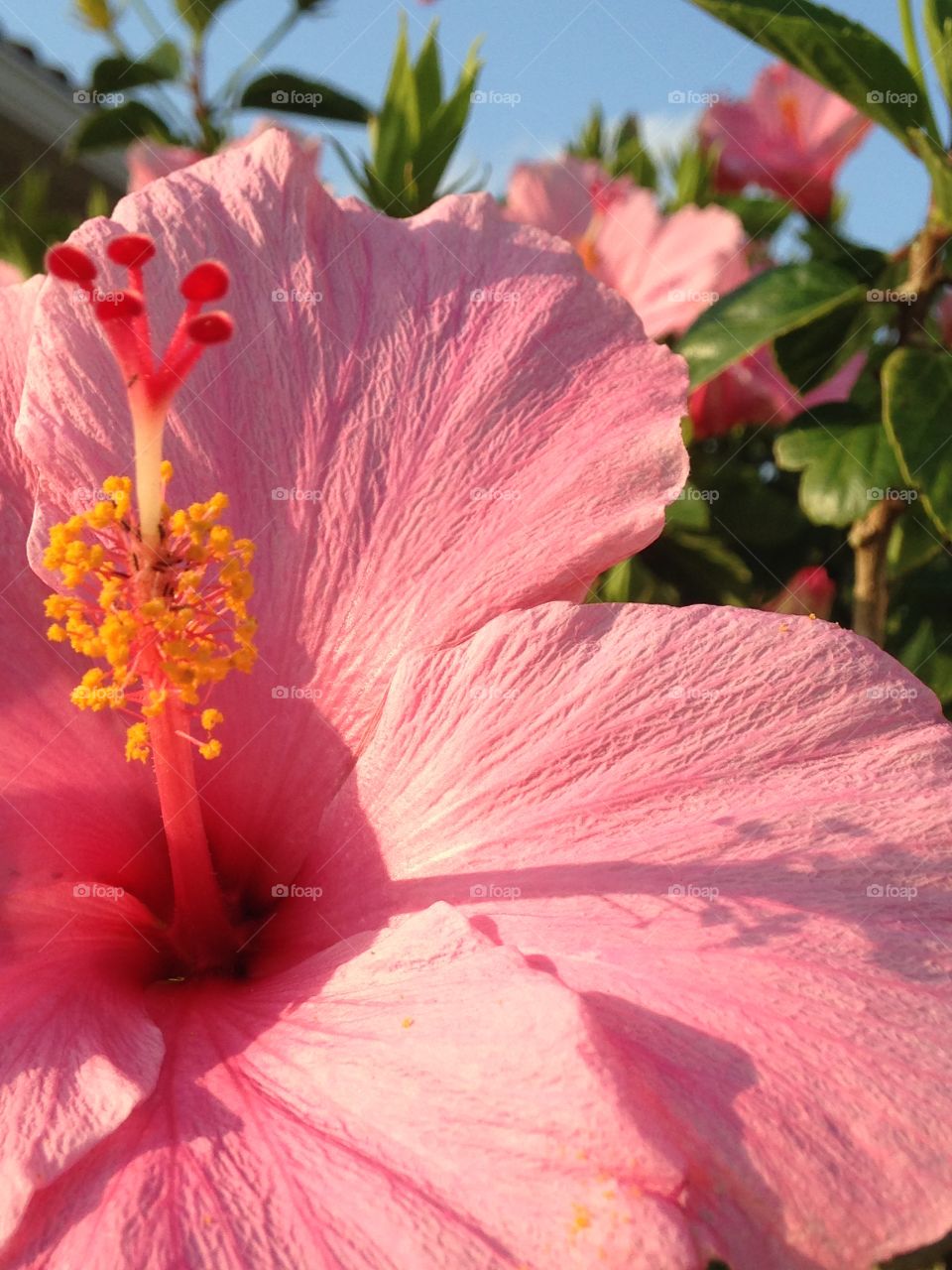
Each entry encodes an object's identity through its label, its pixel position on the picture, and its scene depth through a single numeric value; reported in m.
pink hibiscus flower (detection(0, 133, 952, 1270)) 0.09
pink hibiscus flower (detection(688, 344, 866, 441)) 0.22
